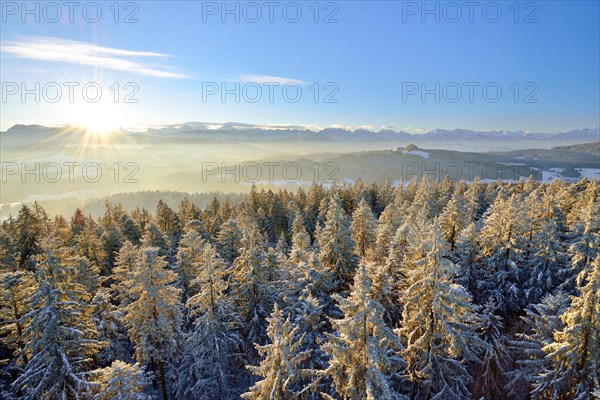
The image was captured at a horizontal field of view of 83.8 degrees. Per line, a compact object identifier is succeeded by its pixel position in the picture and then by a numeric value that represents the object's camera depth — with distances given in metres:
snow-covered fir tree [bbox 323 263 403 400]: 13.05
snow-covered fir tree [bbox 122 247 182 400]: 21.42
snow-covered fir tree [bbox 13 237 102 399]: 16.09
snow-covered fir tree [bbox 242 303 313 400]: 14.94
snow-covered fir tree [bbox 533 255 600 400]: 15.24
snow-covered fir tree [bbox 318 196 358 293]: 27.78
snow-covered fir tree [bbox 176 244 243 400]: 23.98
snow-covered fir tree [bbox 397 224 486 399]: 15.73
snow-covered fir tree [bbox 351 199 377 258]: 40.31
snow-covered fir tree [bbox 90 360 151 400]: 14.20
